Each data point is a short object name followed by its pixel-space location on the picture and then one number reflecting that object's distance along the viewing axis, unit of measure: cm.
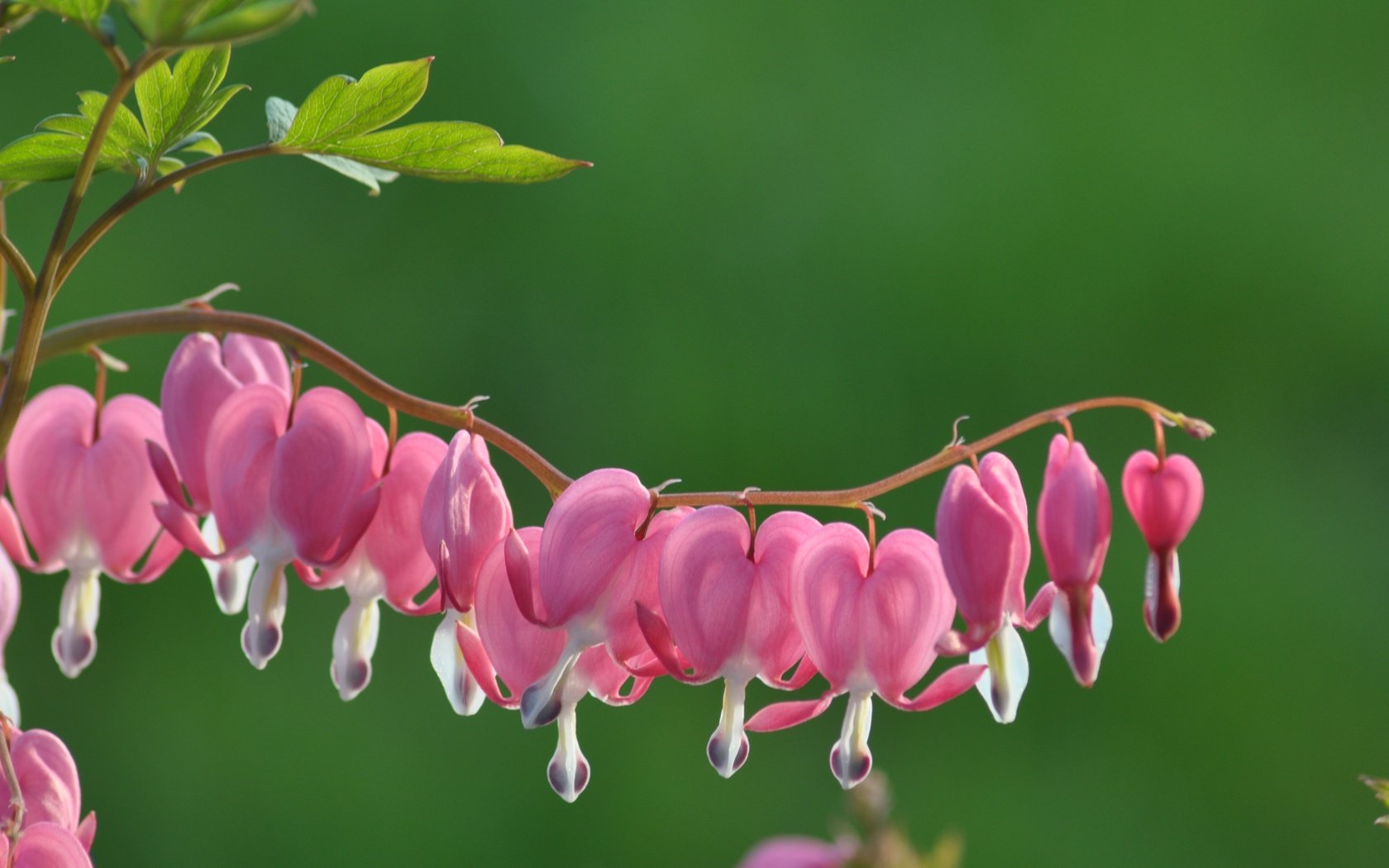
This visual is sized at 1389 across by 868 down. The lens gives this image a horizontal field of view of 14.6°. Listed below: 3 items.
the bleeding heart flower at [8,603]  75
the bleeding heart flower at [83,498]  76
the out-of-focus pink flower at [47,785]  72
